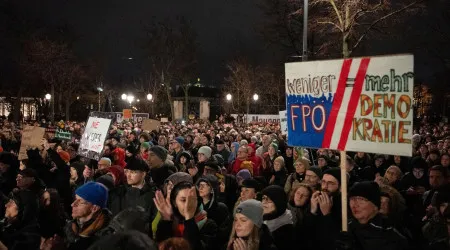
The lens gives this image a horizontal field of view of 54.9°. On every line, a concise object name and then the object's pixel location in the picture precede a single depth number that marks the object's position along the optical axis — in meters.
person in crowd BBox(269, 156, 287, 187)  8.30
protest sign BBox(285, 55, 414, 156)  3.81
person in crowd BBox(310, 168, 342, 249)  4.30
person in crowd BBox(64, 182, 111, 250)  3.83
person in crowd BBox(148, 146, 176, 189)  6.56
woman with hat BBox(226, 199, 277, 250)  3.62
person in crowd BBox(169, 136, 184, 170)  10.86
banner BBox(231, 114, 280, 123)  34.31
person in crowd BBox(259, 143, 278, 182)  9.34
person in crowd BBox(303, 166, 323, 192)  5.92
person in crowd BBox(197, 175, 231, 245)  4.94
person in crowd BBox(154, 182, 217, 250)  3.79
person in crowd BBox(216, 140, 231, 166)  11.78
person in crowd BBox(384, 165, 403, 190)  6.75
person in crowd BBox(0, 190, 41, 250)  4.50
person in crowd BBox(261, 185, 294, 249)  4.21
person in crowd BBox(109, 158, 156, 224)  5.20
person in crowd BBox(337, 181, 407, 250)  3.73
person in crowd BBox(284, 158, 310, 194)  7.15
